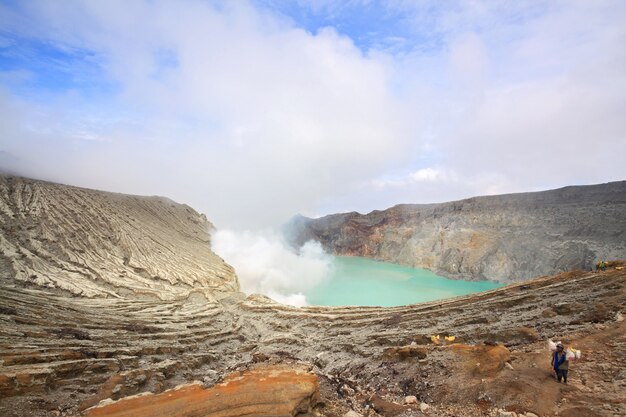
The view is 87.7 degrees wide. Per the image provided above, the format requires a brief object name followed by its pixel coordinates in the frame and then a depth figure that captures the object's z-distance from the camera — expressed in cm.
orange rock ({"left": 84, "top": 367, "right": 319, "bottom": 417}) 739
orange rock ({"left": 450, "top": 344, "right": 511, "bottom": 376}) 966
